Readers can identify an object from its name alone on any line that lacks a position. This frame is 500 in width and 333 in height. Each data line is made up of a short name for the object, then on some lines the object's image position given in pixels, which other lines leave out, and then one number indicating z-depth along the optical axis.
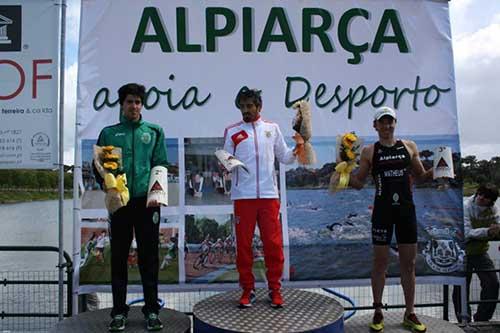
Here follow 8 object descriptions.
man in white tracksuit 3.55
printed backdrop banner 4.31
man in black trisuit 3.54
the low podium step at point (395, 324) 3.65
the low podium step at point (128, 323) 3.45
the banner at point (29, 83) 4.02
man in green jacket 3.40
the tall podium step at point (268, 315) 3.15
